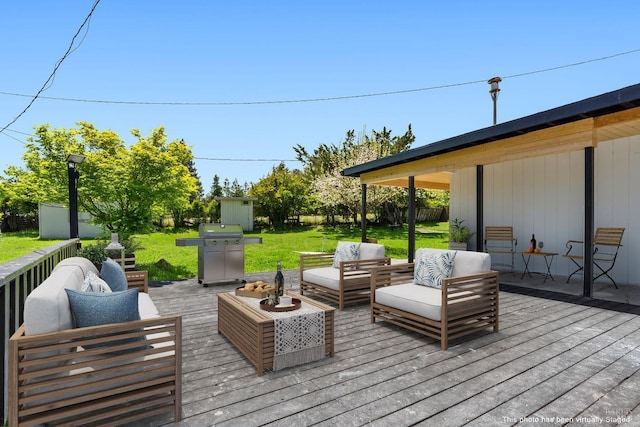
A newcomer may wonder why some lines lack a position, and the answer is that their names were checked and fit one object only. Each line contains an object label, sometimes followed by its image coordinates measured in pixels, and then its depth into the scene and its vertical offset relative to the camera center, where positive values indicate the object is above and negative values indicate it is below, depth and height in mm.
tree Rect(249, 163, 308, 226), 19938 +969
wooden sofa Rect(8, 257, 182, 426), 1577 -825
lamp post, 5438 +207
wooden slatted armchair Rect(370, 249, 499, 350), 3000 -859
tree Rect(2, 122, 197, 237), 6859 +741
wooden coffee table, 2510 -958
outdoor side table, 6023 -980
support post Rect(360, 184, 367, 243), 8309 +37
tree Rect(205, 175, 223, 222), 19391 +122
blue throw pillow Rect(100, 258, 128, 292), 2785 -540
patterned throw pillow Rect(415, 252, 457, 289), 3580 -601
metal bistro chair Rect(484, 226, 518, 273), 6992 -559
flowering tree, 17234 +2679
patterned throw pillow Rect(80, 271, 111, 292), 2217 -497
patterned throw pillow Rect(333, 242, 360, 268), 4805 -577
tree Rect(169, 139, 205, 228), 19469 -115
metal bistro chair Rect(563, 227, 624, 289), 5343 -607
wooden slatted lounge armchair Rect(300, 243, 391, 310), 4281 -872
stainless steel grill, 5523 -670
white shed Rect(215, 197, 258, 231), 18656 +64
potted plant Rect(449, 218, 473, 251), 7354 -561
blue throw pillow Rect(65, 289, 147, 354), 1837 -539
